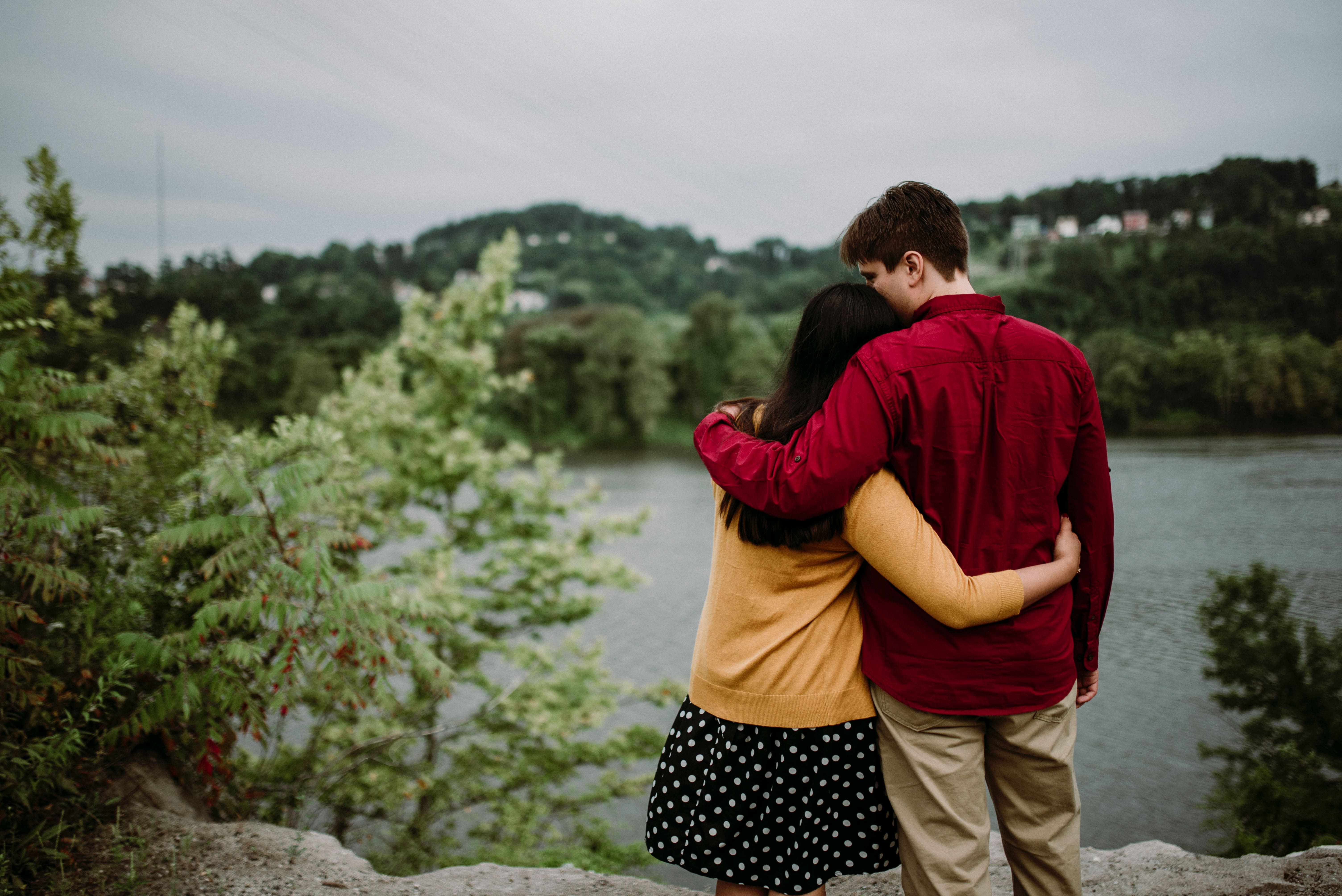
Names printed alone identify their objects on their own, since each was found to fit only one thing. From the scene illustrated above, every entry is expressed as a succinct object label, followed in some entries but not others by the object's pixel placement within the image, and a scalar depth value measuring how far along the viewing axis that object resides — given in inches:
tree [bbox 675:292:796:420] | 1898.4
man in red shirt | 65.1
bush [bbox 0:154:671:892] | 113.0
